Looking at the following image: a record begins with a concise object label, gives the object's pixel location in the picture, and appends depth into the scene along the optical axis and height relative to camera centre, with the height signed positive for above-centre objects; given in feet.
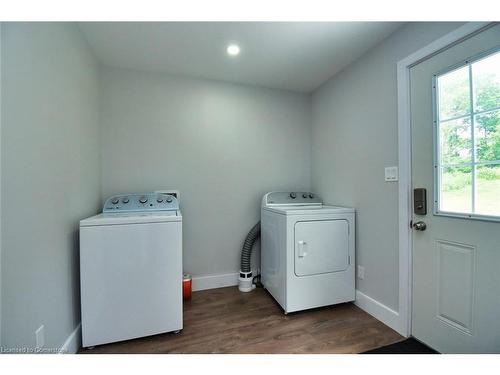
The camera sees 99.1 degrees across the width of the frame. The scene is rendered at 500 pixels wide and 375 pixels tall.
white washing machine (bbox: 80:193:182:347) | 4.62 -2.01
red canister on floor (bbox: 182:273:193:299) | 6.93 -3.28
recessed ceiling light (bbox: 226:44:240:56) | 5.95 +3.90
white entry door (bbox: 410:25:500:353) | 3.74 -0.23
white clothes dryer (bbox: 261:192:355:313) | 5.99 -2.11
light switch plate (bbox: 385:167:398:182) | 5.36 +0.27
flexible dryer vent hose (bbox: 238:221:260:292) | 7.59 -2.86
